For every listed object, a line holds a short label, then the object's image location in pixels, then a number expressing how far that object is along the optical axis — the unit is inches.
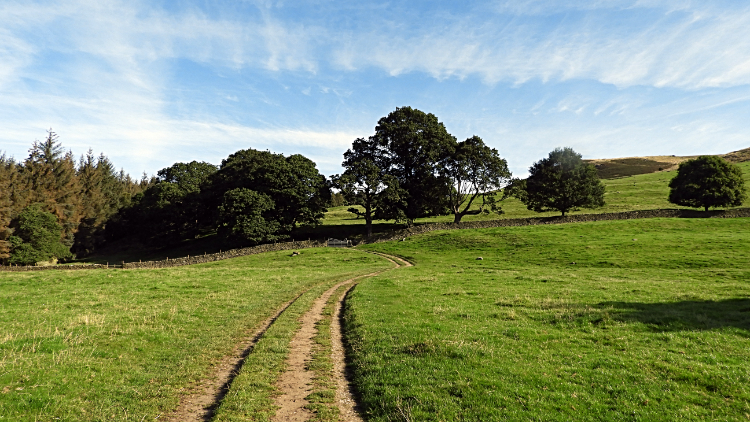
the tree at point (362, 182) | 2738.7
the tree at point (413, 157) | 2913.4
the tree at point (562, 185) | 2955.2
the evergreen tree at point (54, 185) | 3316.9
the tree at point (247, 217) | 2632.9
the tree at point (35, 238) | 2650.1
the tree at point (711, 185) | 2795.3
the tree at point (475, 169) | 2832.2
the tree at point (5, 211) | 2576.3
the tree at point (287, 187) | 2874.0
